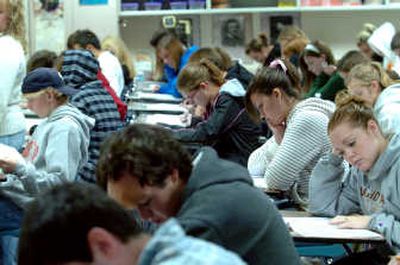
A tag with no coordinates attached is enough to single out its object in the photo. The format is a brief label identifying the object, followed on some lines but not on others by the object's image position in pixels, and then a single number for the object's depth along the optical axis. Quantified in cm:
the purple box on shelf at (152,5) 1673
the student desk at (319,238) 526
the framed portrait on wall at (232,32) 1712
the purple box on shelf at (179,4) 1666
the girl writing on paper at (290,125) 678
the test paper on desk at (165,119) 1125
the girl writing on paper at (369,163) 544
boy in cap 604
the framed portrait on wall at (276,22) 1689
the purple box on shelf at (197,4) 1656
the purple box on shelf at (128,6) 1664
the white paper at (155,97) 1385
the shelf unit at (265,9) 1602
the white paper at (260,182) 719
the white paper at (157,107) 1250
